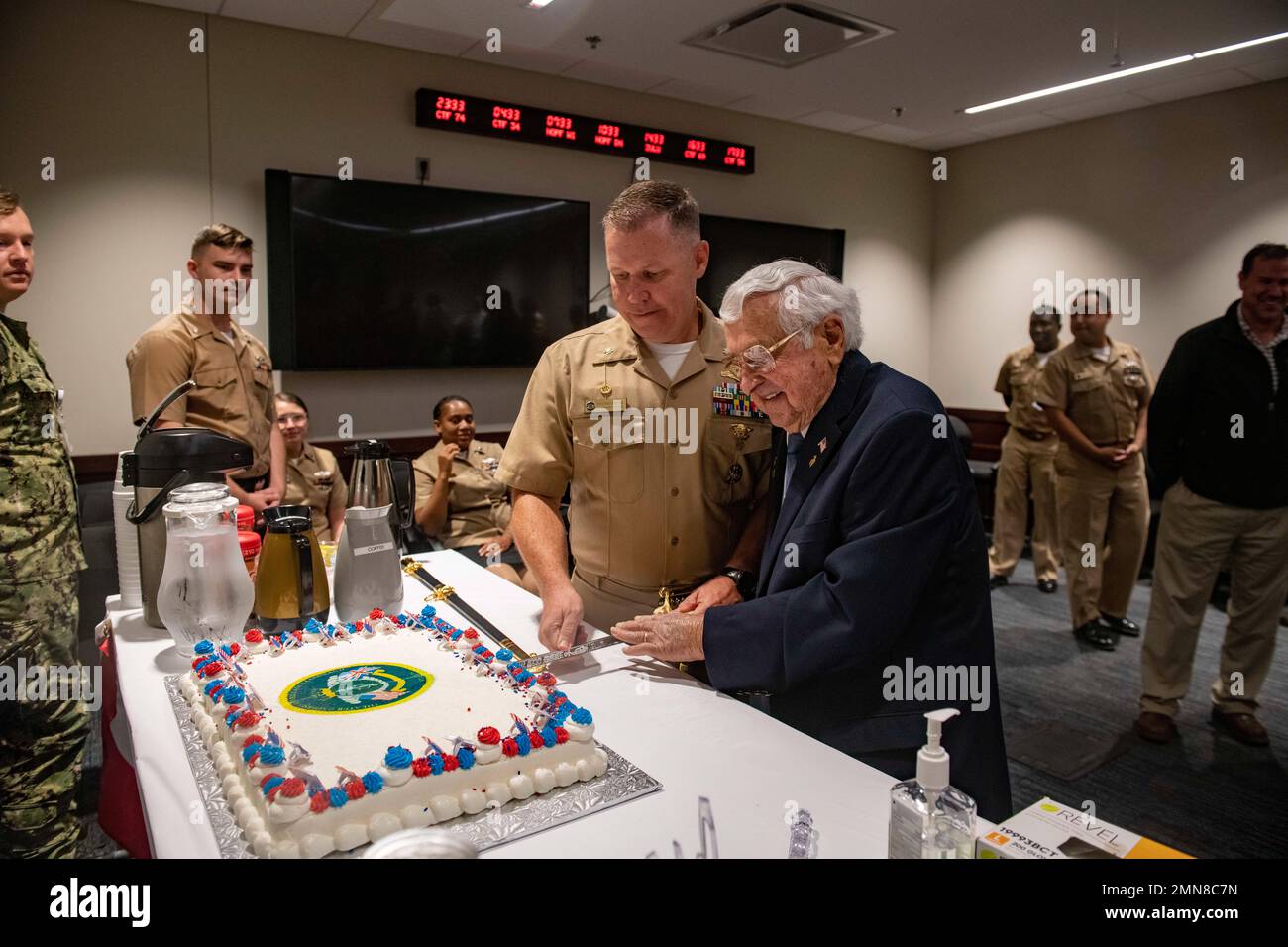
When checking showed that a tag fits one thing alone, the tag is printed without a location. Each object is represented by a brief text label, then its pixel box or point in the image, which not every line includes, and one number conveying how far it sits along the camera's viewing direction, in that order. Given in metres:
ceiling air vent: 4.12
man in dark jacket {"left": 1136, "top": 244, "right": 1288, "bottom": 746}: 3.01
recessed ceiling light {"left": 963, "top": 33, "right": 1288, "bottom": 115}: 4.83
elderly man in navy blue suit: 1.32
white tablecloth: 0.99
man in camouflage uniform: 2.10
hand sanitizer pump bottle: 0.87
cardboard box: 0.86
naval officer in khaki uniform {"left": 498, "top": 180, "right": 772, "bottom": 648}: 1.88
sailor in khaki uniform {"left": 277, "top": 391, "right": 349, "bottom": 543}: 3.82
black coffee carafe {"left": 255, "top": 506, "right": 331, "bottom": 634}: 1.64
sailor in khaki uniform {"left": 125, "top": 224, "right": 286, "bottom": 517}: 2.95
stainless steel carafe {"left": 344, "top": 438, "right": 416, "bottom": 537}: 1.70
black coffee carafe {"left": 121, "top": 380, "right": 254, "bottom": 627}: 1.68
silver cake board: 0.99
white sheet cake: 0.98
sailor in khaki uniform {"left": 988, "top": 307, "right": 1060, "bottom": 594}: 5.43
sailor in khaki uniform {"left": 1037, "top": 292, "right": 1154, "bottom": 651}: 4.45
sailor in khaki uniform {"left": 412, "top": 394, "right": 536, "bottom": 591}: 3.81
